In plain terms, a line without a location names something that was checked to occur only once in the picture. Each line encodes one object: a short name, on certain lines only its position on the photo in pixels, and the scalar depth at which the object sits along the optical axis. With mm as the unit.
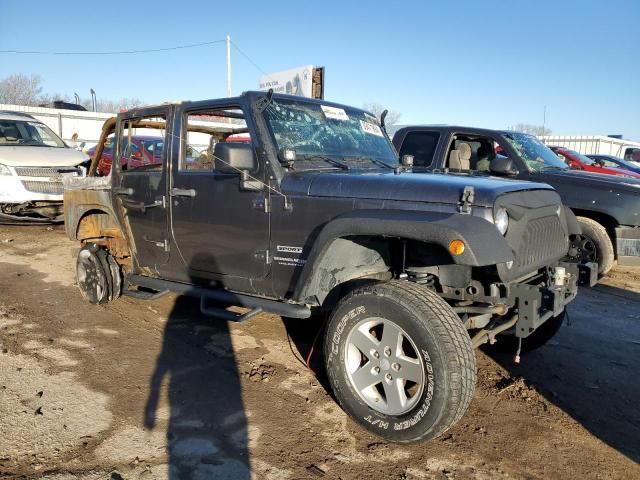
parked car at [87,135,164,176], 4580
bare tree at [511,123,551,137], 51269
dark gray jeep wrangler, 2834
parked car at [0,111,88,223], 9016
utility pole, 22581
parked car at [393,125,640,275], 6320
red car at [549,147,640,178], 9617
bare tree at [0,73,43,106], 47281
